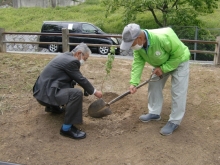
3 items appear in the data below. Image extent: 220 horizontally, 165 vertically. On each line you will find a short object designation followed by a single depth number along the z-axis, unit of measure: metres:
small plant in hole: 4.42
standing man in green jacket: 3.13
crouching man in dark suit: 3.29
